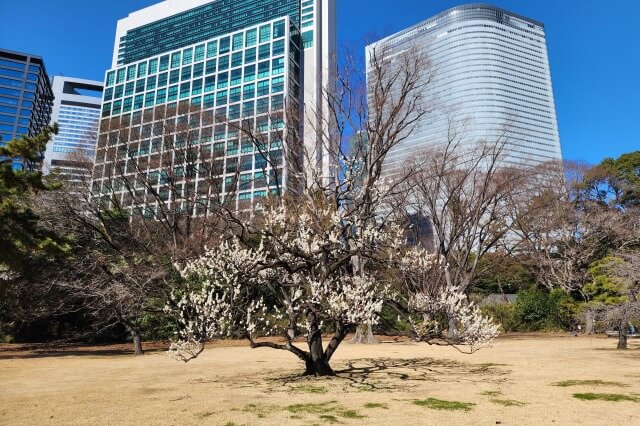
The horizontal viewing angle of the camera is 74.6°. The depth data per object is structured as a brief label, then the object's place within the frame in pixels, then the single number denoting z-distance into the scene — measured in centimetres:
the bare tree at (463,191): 2442
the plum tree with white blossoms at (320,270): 848
